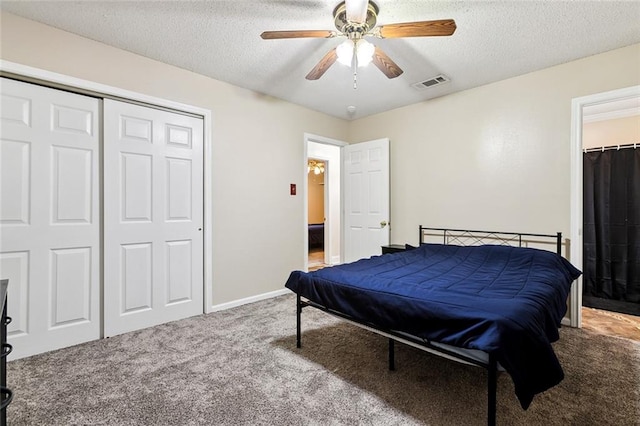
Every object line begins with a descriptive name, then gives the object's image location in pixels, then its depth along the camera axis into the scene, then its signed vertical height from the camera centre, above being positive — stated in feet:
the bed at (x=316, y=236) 25.20 -1.90
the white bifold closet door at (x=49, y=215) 7.28 -0.03
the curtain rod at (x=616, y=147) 11.64 +2.69
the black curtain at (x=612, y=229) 11.62 -0.62
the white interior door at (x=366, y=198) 13.75 +0.76
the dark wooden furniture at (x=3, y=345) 3.62 -1.63
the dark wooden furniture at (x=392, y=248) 12.29 -1.44
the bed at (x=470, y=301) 4.34 -1.62
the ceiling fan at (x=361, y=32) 5.94 +3.86
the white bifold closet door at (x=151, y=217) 8.72 -0.09
